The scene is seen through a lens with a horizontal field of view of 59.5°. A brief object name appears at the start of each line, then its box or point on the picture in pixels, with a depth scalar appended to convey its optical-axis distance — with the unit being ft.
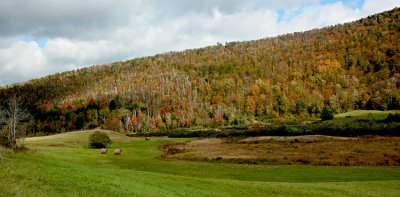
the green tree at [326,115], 556.92
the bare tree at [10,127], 151.19
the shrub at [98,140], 306.35
